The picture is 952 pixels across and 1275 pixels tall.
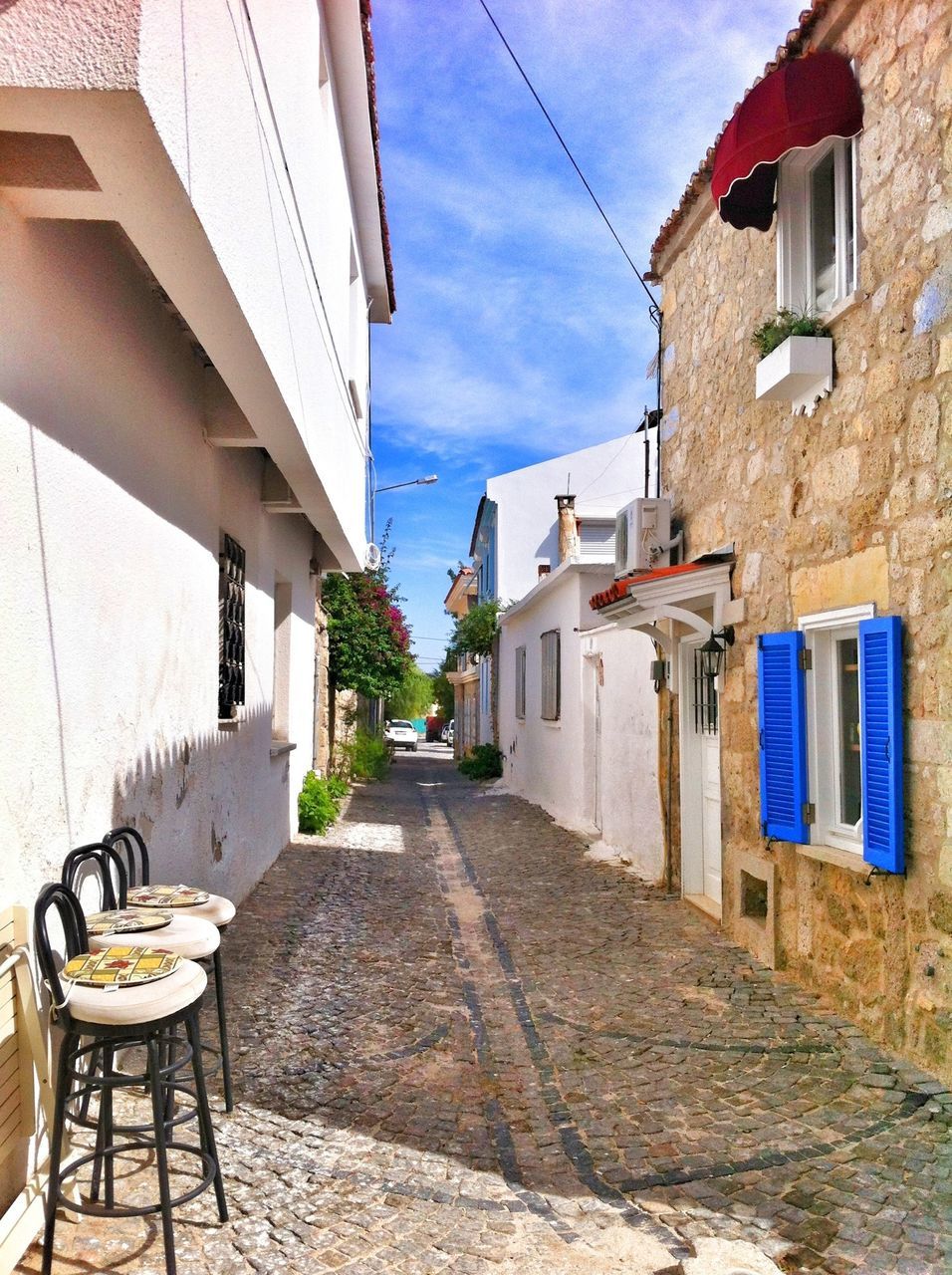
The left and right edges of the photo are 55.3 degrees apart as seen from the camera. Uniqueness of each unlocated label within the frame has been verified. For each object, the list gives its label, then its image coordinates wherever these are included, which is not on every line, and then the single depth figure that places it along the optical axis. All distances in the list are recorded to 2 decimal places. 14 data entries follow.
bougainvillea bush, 14.27
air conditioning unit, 7.56
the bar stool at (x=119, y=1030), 2.35
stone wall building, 3.97
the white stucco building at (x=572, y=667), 8.99
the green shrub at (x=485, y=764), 19.94
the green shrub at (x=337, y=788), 12.37
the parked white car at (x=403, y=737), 38.62
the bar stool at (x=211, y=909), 3.33
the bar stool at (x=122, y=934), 2.88
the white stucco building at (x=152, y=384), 2.60
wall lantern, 6.30
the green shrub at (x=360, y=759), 15.26
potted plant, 4.89
